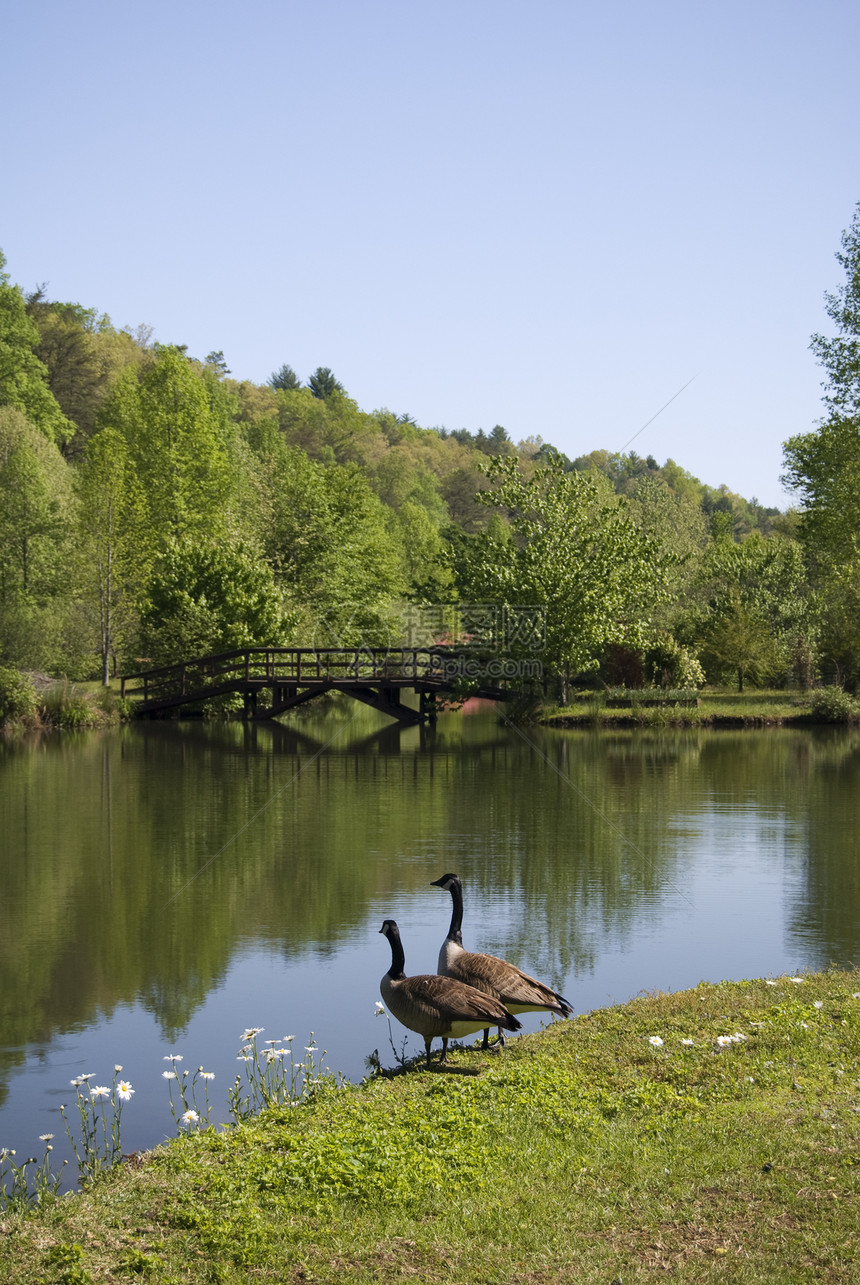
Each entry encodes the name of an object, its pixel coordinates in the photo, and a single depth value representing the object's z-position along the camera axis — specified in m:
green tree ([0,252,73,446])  60.37
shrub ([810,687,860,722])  37.94
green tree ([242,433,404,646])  50.81
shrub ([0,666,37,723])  36.75
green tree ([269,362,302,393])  140.62
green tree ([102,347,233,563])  50.28
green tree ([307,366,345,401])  146.51
